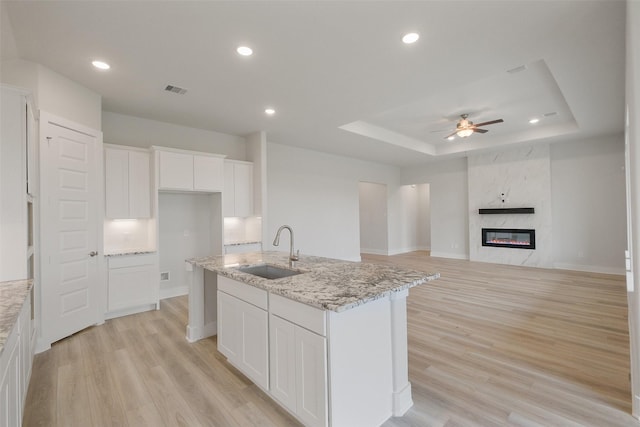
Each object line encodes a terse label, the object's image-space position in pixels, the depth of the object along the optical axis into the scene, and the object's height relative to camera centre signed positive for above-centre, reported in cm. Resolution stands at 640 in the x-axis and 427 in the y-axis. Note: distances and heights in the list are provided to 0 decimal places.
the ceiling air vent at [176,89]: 355 +157
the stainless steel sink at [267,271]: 272 -53
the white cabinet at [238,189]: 510 +49
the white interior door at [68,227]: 307 -9
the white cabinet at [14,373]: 126 -80
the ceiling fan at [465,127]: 512 +148
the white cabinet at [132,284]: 387 -91
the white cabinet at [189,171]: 429 +72
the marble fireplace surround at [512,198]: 682 +33
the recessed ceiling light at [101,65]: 297 +157
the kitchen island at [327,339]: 164 -79
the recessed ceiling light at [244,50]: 275 +157
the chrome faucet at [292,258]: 280 -41
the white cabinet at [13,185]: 219 +27
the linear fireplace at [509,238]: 700 -65
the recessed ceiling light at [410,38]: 257 +156
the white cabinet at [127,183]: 397 +49
